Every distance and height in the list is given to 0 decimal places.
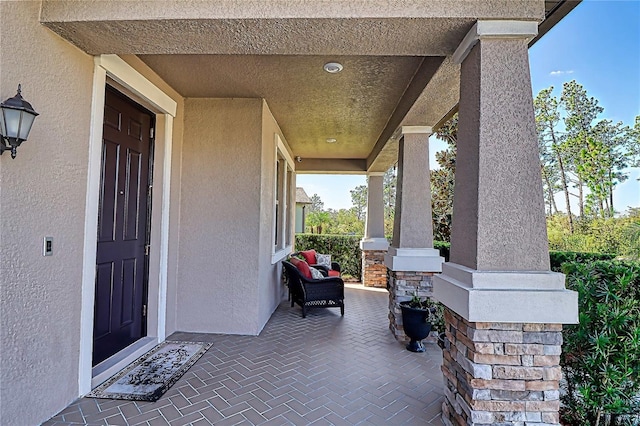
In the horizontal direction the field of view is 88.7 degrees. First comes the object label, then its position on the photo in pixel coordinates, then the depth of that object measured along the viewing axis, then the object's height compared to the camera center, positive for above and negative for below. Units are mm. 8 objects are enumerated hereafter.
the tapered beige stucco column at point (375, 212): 8555 +328
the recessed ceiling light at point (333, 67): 3537 +1721
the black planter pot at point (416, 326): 3969 -1227
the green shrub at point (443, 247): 7364 -483
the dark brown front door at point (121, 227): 3184 -98
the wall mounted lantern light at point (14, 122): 1917 +555
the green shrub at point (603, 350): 2062 -786
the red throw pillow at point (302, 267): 5638 -780
